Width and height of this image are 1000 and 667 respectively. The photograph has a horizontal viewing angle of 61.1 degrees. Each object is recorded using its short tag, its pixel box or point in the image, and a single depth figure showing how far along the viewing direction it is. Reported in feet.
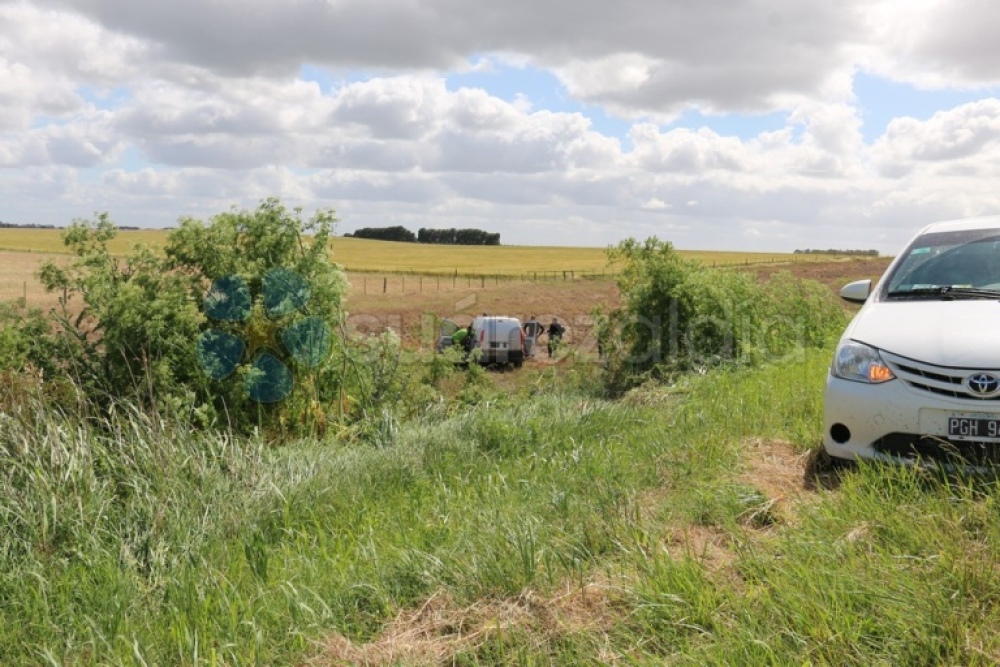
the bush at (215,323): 29.99
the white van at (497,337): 73.26
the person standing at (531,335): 80.38
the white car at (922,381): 15.90
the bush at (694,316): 43.57
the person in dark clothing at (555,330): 74.43
